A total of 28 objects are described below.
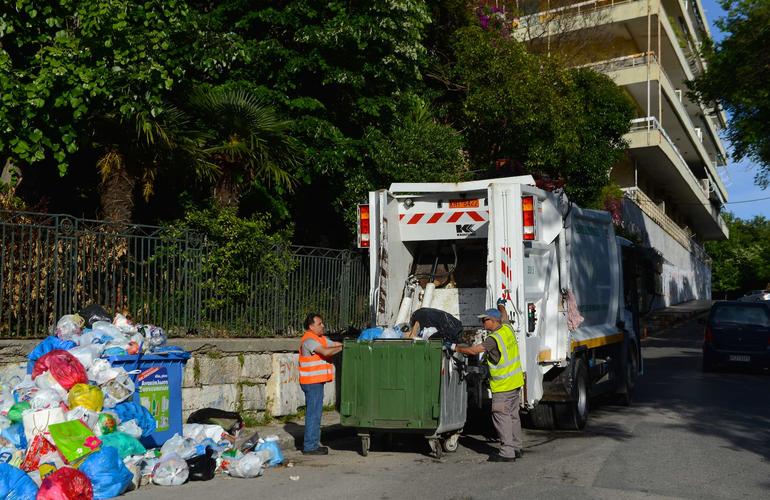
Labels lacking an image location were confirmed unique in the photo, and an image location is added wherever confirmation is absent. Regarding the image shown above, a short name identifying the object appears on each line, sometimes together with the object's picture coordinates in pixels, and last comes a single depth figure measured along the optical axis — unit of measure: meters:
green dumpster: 7.89
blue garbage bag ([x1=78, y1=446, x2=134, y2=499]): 6.30
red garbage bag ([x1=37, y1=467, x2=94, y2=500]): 5.85
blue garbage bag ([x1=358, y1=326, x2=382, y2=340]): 8.86
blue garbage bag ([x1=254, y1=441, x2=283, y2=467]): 7.91
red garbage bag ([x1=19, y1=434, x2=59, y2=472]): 6.45
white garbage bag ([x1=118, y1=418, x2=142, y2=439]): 7.00
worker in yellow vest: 8.08
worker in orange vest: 8.59
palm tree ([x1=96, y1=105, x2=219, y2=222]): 10.62
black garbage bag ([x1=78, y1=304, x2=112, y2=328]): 8.36
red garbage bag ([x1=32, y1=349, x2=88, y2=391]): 6.97
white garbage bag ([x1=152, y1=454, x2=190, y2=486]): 6.95
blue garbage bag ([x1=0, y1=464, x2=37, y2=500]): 5.76
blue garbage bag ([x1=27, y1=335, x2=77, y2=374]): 7.44
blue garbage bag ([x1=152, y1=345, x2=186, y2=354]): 7.93
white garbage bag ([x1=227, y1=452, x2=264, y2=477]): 7.39
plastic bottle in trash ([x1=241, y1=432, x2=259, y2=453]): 8.02
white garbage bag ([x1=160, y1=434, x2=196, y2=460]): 7.24
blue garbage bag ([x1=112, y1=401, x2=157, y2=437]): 7.14
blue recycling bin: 7.56
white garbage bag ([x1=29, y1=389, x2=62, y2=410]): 6.72
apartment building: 27.95
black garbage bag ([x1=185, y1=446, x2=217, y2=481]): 7.18
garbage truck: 8.93
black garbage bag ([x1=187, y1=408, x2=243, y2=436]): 8.41
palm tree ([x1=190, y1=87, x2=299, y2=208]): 11.60
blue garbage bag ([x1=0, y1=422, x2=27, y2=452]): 6.58
